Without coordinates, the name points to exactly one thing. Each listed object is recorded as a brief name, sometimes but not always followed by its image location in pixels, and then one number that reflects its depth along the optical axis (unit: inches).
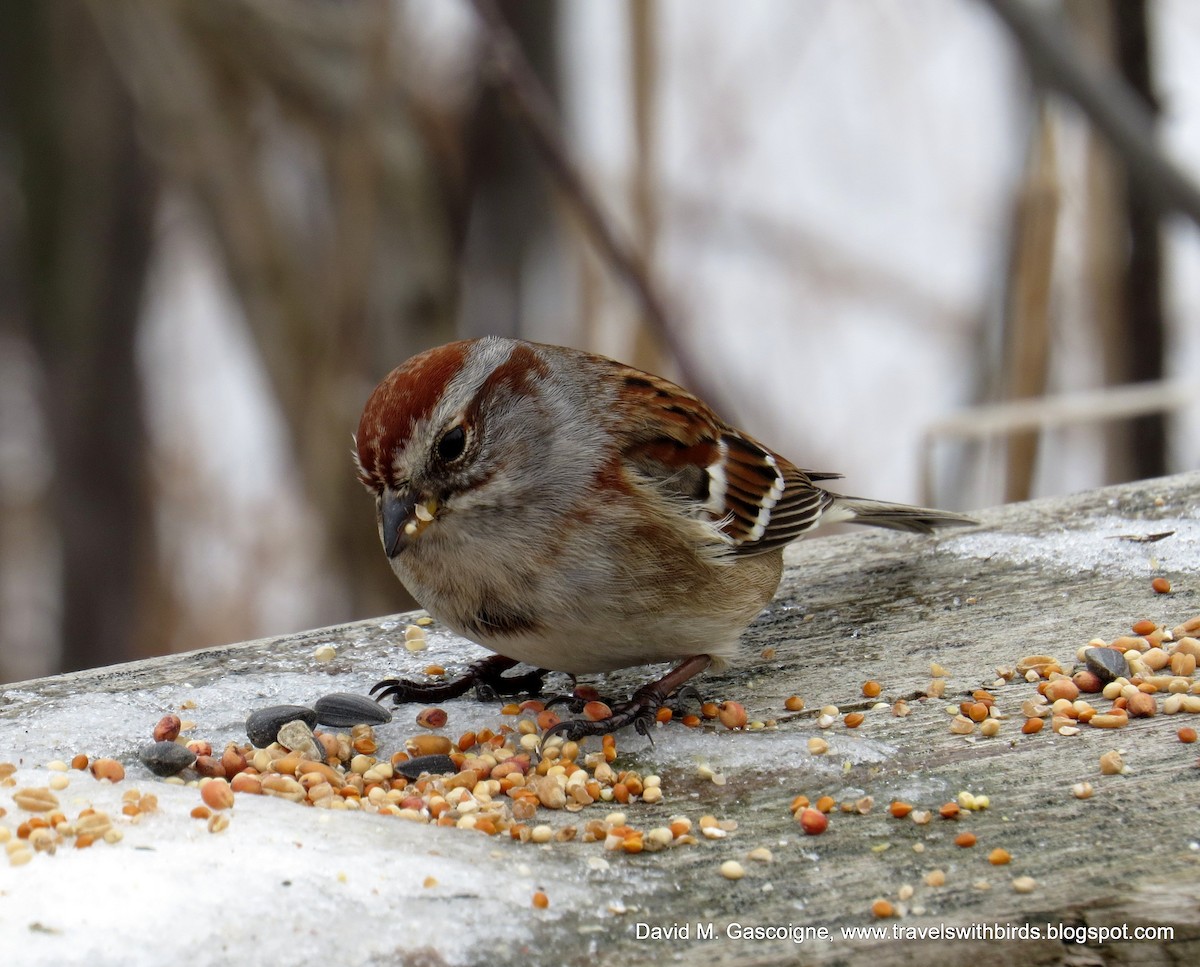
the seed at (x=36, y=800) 136.9
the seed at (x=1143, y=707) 152.9
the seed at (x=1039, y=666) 167.6
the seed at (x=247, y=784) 147.5
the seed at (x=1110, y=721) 151.3
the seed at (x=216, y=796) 136.8
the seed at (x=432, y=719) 173.6
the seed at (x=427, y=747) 165.2
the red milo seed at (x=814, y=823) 133.0
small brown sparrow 170.6
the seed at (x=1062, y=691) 158.4
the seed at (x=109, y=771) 148.6
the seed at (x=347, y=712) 172.2
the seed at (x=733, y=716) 163.3
